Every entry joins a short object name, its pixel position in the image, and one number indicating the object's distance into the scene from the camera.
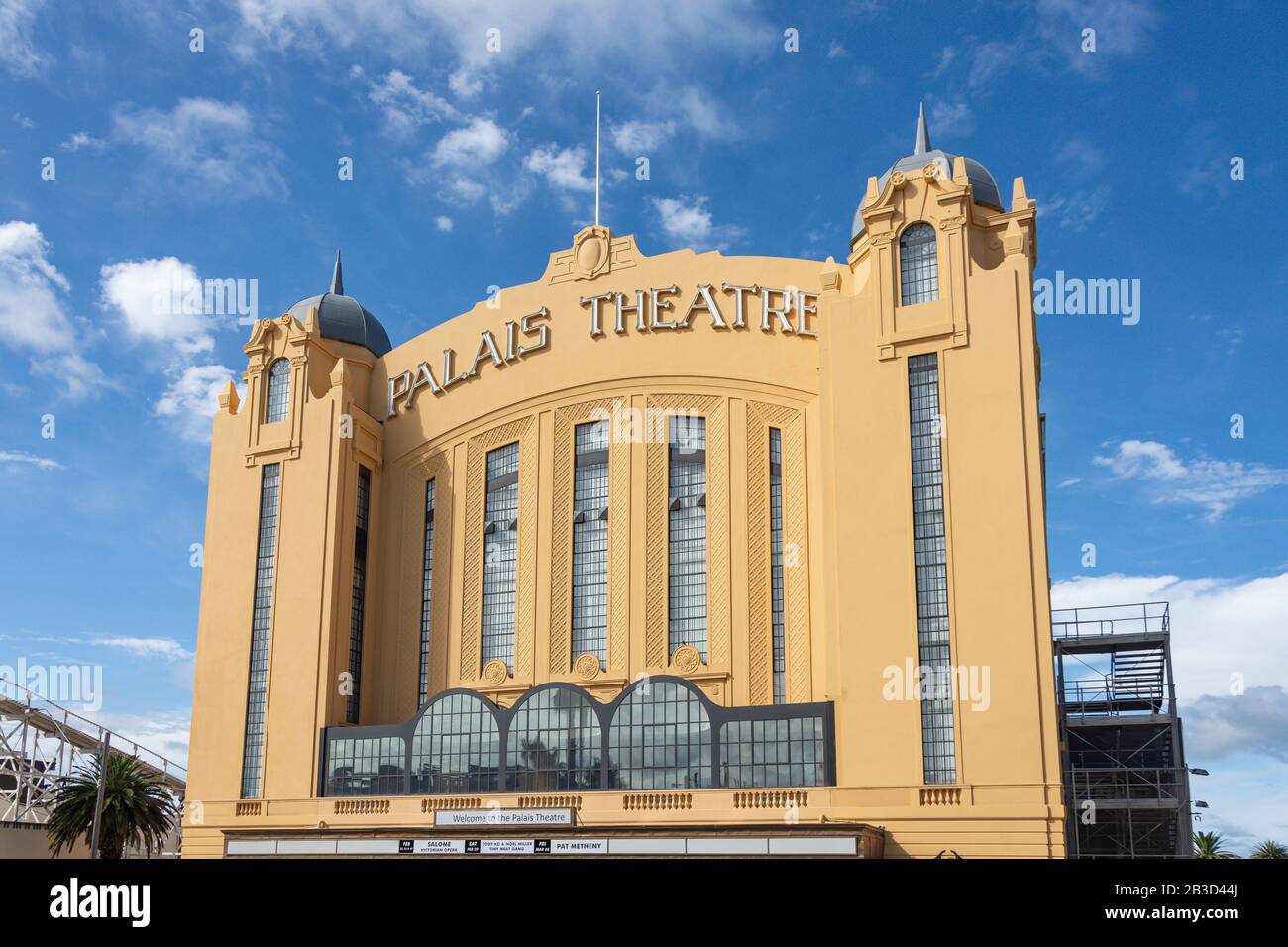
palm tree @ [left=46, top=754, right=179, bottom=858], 51.75
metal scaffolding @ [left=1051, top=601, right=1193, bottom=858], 56.16
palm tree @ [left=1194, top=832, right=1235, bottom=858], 71.75
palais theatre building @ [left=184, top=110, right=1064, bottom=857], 39.47
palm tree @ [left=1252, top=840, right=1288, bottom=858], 71.88
